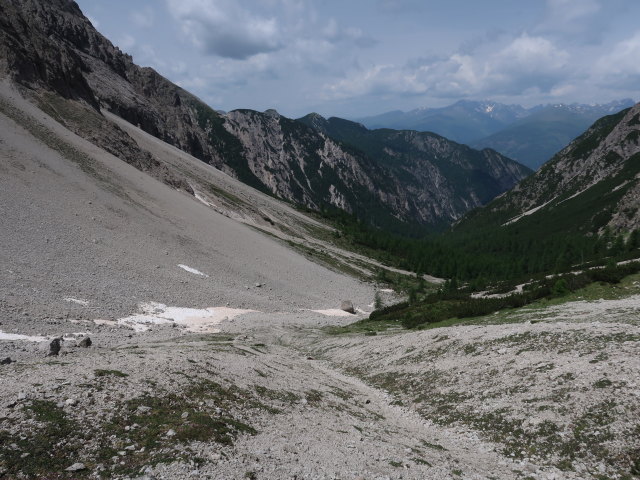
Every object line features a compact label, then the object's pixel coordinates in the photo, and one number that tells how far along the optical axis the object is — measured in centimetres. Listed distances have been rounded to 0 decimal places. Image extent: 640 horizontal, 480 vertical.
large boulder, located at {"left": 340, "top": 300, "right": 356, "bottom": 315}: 7012
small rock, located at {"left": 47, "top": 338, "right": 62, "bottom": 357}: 2257
